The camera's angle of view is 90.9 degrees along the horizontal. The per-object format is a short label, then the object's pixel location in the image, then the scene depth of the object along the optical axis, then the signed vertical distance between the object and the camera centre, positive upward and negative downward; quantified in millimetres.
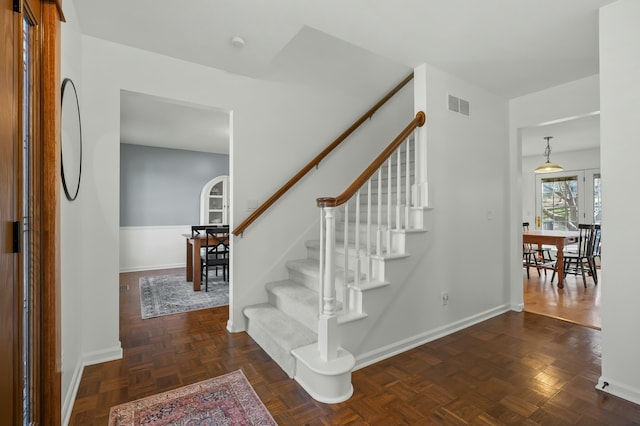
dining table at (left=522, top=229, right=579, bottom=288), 4598 -446
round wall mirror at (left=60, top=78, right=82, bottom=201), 1728 +444
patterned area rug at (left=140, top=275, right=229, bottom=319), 3619 -1088
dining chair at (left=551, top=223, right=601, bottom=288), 4730 -591
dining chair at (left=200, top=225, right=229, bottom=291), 4379 -488
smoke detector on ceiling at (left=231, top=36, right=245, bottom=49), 2379 +1315
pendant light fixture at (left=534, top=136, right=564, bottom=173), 5543 +761
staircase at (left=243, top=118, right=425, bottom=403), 2008 -710
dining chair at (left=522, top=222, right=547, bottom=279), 5320 -887
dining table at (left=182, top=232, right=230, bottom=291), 4375 -600
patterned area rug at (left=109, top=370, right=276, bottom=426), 1718 -1130
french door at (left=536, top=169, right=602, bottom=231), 6777 +269
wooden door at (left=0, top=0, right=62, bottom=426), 988 +20
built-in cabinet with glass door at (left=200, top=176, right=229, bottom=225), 6761 +243
